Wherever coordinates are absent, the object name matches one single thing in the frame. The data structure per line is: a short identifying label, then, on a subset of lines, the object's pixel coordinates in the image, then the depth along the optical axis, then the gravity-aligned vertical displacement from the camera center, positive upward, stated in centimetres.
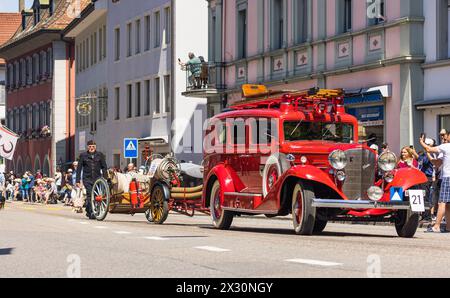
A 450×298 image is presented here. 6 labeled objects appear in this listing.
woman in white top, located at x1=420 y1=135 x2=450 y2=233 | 2222 -38
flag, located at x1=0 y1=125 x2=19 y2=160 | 3569 +66
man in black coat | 2864 -4
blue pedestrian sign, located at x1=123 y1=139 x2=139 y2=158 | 5038 +70
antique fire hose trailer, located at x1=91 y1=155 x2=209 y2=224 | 2497 -52
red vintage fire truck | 1952 -4
